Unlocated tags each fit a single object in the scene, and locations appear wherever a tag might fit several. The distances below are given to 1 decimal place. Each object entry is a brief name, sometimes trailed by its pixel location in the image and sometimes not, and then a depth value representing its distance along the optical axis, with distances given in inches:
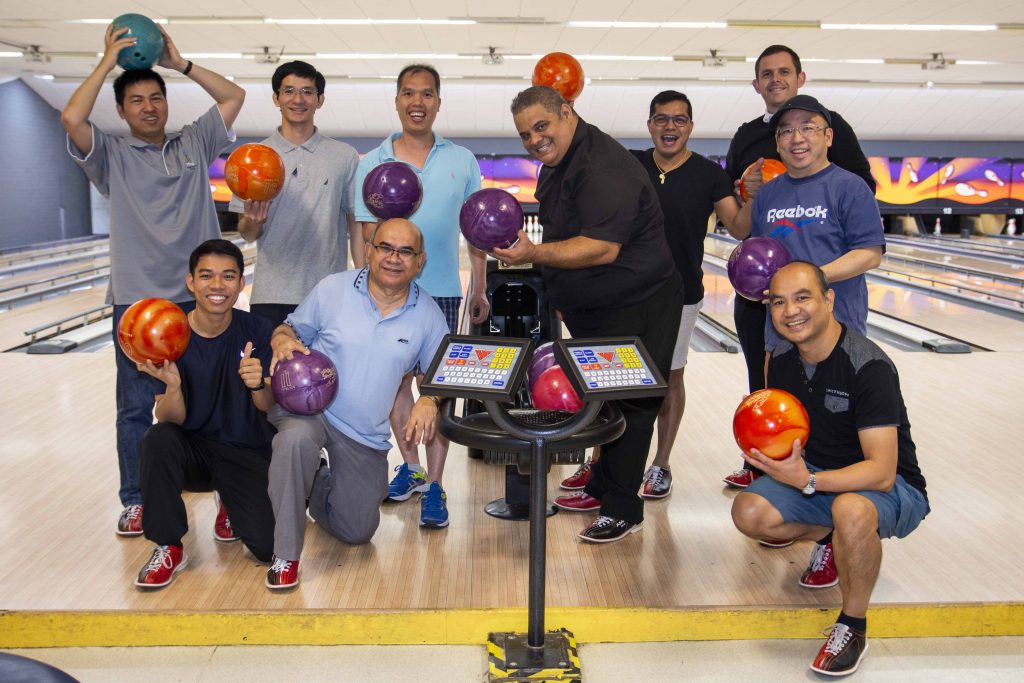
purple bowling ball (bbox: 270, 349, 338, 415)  84.3
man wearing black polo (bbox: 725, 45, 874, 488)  110.4
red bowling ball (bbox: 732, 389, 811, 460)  74.7
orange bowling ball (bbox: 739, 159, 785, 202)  104.4
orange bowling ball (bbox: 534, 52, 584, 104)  120.5
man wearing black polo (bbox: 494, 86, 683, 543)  88.1
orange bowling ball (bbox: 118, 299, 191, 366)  81.9
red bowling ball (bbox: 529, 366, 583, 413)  76.8
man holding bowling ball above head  97.0
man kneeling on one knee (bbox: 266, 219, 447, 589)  87.8
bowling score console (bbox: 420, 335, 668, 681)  68.2
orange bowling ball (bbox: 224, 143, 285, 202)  96.3
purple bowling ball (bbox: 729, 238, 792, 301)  90.7
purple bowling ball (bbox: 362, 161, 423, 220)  97.4
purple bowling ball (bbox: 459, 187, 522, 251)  88.3
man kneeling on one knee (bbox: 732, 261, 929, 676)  76.6
